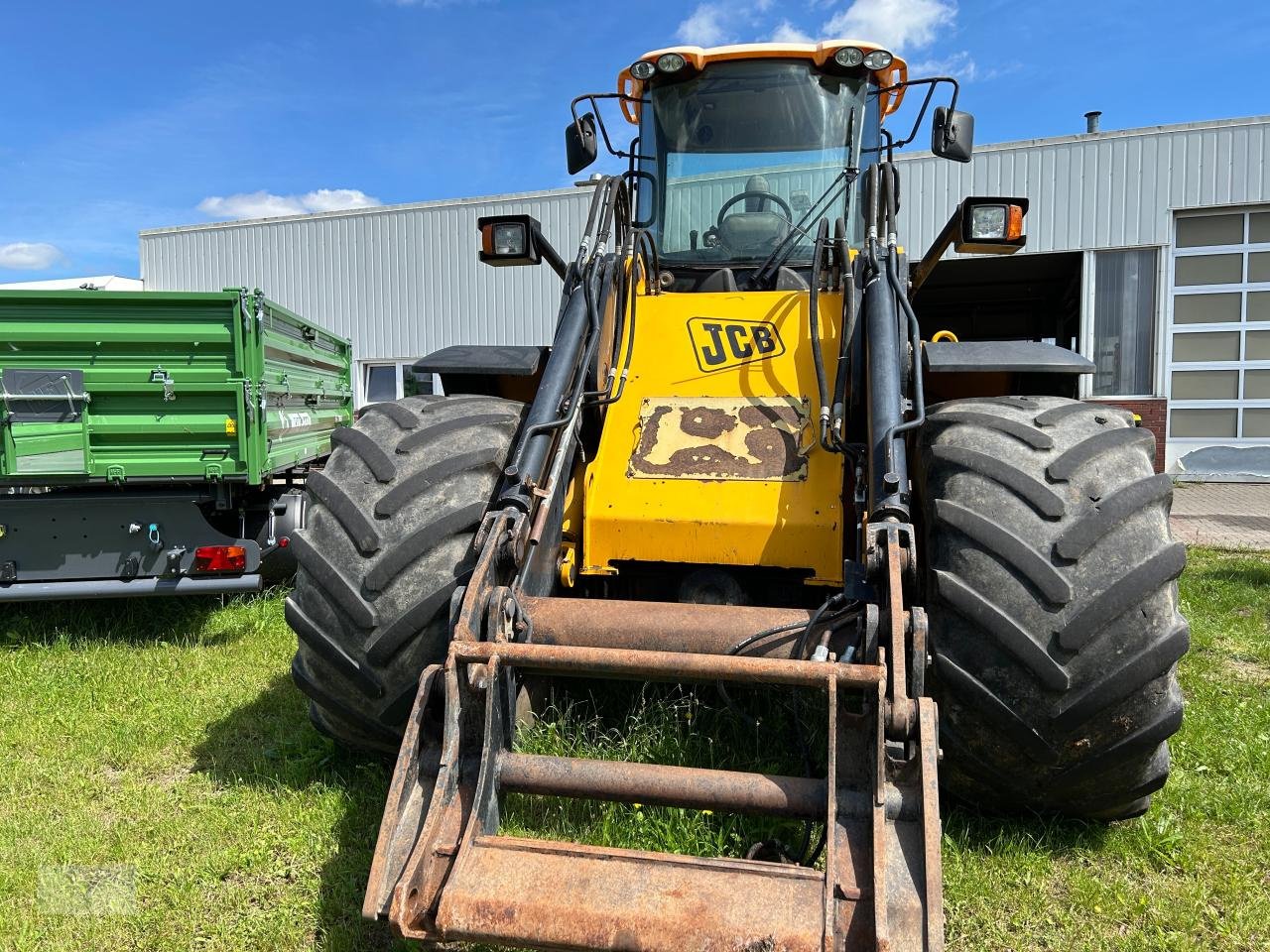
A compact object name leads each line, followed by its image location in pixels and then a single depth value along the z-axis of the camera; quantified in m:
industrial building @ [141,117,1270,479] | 12.65
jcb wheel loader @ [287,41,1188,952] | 2.15
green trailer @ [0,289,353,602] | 5.17
